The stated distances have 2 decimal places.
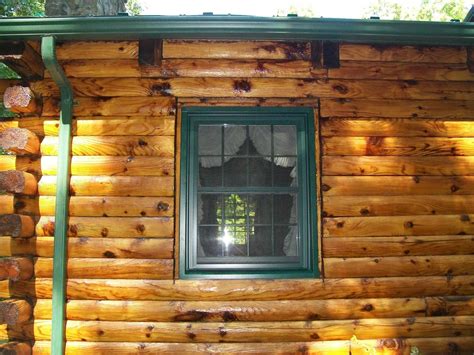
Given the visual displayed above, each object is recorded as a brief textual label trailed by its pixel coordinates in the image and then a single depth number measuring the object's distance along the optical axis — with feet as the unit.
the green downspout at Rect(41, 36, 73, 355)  11.76
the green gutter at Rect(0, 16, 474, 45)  11.60
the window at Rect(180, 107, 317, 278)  12.55
